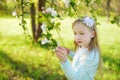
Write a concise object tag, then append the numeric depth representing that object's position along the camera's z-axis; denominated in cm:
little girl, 206
